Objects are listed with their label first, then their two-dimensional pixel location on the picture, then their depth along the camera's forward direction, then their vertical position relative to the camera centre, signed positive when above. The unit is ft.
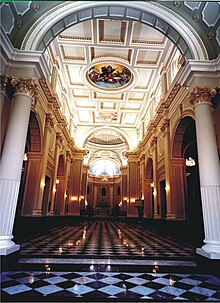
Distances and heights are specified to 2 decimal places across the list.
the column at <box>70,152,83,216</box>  58.23 +7.64
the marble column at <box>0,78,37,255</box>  13.87 +3.70
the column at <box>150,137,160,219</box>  38.93 +6.55
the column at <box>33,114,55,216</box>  28.32 +7.06
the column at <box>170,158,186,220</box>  29.35 +3.85
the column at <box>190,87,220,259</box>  14.33 +3.28
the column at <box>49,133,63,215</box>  38.08 +9.74
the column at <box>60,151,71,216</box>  48.77 +9.82
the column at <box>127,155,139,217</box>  60.54 +8.15
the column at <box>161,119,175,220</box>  30.01 +7.32
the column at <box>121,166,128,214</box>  77.15 +9.36
